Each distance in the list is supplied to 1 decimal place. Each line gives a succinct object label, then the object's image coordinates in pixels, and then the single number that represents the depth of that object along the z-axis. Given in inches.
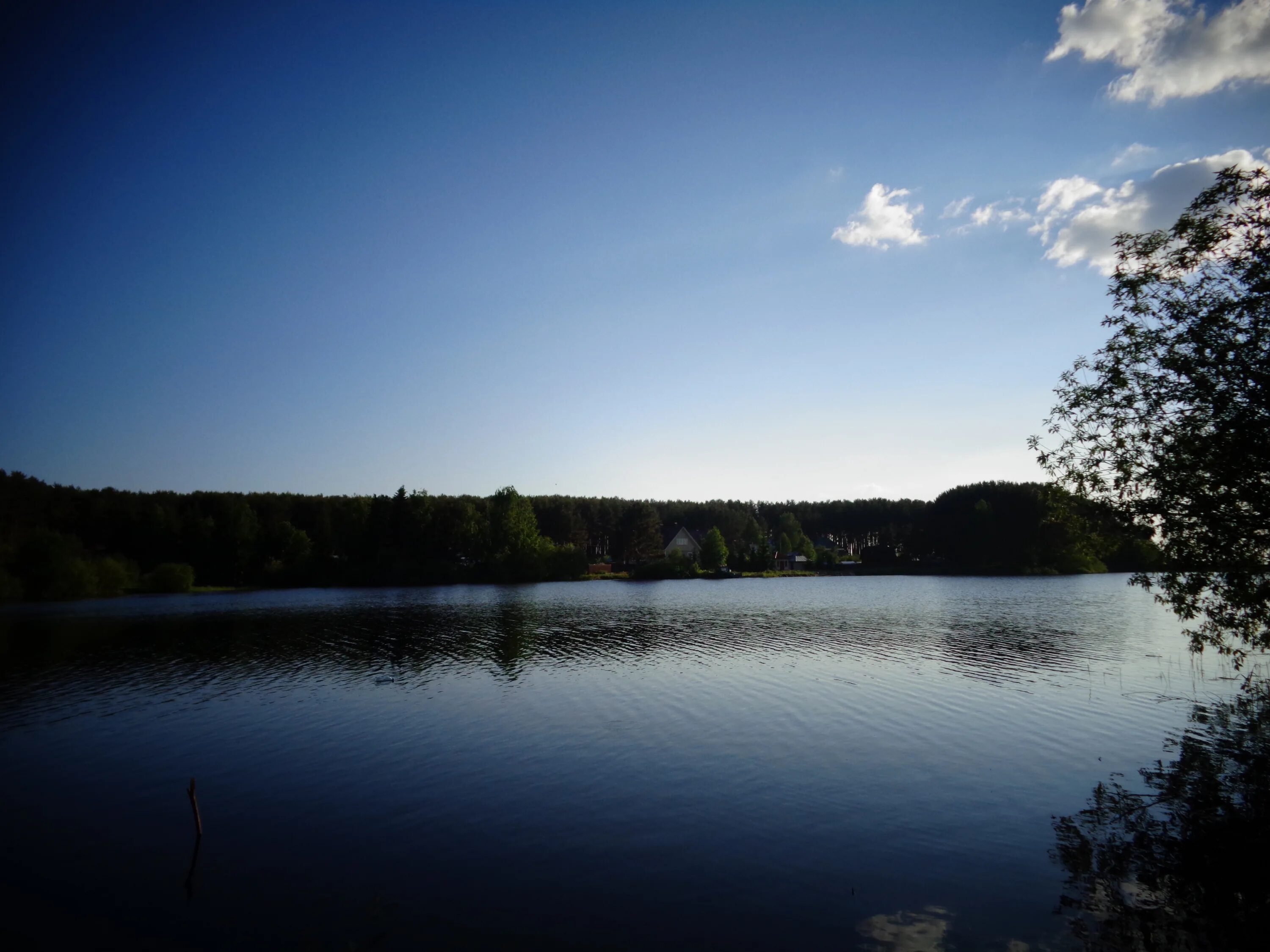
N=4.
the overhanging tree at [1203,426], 687.7
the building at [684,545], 7224.4
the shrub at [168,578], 4490.7
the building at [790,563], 6924.2
